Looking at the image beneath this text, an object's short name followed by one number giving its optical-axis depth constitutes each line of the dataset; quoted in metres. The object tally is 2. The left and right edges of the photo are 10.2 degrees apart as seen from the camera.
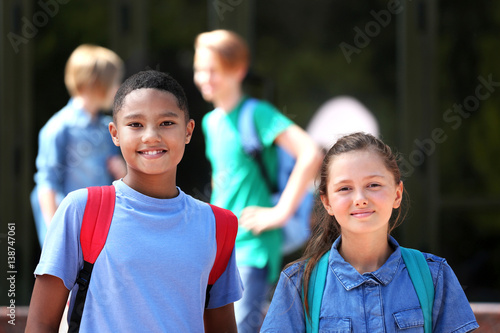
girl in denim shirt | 5.10
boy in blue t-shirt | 5.02
